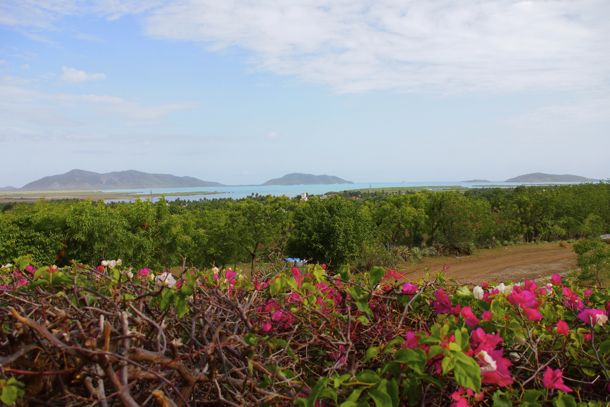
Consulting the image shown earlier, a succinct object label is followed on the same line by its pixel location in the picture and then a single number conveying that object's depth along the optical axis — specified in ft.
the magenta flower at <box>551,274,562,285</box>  7.22
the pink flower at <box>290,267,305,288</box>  6.29
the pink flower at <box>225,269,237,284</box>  7.14
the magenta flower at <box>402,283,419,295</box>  5.47
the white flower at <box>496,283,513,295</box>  5.73
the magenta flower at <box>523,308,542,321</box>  4.64
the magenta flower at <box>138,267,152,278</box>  7.18
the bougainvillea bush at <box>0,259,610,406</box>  3.34
